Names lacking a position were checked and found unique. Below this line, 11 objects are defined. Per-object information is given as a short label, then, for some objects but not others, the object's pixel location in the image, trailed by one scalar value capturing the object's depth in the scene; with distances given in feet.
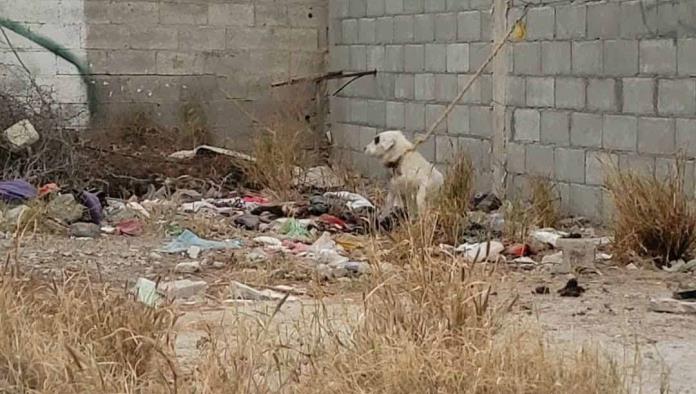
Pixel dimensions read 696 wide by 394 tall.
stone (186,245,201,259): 49.48
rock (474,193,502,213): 60.39
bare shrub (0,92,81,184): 62.73
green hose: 75.10
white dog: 56.49
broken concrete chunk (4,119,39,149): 64.13
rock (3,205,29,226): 52.54
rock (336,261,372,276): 43.91
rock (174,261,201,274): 45.96
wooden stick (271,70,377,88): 81.61
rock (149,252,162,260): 48.71
